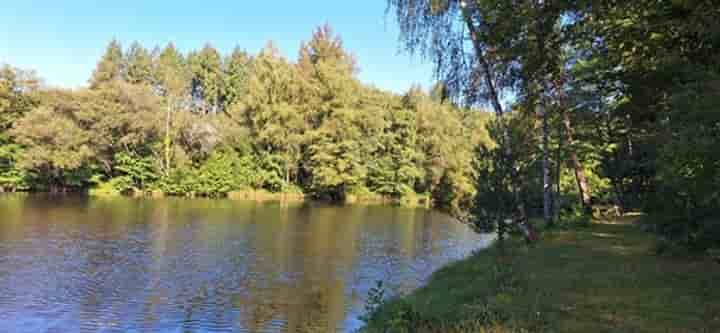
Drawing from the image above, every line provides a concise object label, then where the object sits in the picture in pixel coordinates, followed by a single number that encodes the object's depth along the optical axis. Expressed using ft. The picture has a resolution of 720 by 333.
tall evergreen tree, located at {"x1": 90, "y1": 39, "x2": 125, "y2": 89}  159.61
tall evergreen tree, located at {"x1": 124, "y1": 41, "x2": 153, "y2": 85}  193.05
